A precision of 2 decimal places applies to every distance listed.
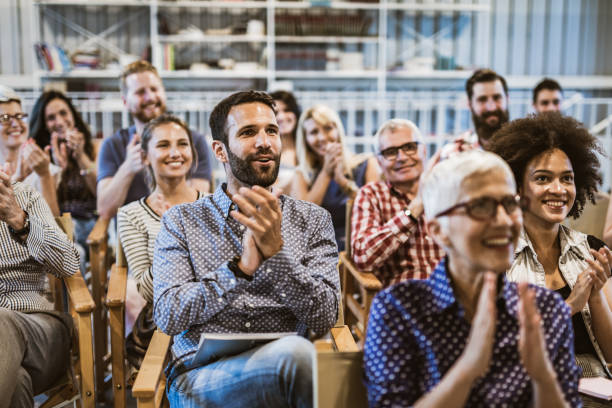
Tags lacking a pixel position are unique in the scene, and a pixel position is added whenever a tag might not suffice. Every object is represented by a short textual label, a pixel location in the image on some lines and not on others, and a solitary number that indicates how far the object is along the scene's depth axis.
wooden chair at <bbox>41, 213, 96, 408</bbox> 1.85
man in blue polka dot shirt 1.42
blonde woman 3.14
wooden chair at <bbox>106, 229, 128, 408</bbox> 1.96
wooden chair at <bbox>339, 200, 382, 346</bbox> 2.23
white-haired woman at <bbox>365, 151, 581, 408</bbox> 1.08
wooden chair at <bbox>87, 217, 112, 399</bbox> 2.45
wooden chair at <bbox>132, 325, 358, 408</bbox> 1.20
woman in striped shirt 2.11
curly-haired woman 1.68
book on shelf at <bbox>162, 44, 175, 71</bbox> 6.63
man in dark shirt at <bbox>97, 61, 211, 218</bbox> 2.82
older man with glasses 2.26
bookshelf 6.65
